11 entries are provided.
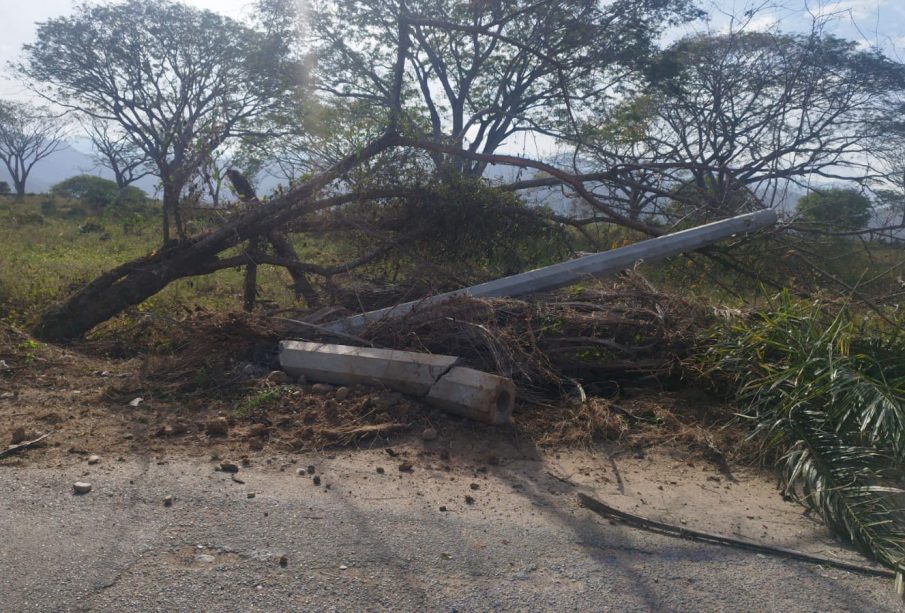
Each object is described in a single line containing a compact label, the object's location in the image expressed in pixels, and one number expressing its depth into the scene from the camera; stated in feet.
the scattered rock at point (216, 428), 13.91
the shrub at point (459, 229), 22.68
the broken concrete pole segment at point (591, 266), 17.93
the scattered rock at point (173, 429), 13.84
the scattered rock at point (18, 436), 13.04
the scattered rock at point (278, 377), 16.51
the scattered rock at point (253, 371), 17.19
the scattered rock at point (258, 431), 13.84
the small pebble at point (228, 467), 12.16
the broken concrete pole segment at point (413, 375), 13.94
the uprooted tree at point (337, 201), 21.93
